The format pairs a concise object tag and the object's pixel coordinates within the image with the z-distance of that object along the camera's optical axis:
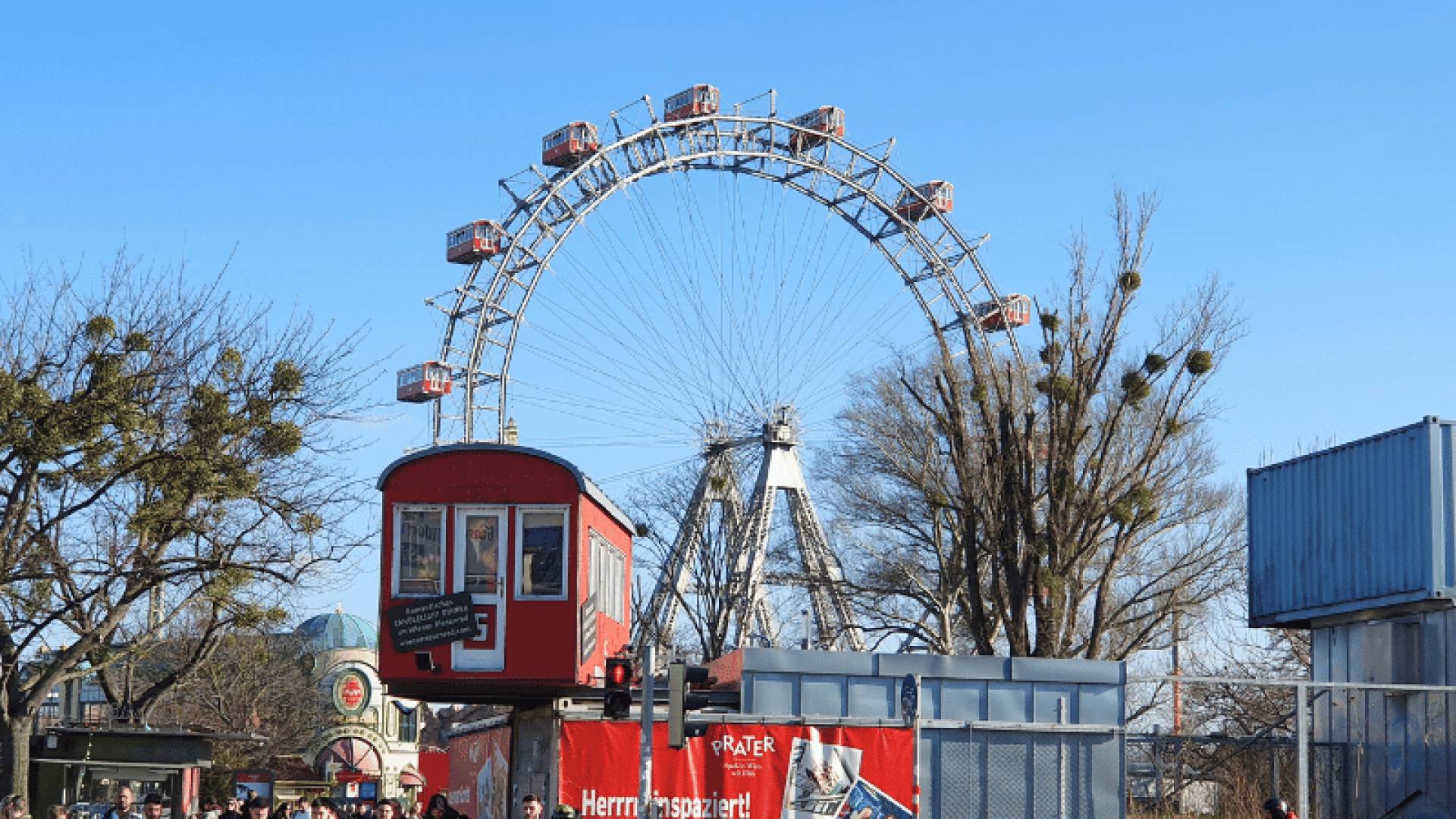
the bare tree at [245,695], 57.38
